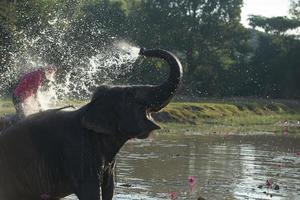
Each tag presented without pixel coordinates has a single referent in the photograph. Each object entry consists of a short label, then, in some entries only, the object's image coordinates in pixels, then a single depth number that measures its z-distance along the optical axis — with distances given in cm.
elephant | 1492
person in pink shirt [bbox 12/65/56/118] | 1733
